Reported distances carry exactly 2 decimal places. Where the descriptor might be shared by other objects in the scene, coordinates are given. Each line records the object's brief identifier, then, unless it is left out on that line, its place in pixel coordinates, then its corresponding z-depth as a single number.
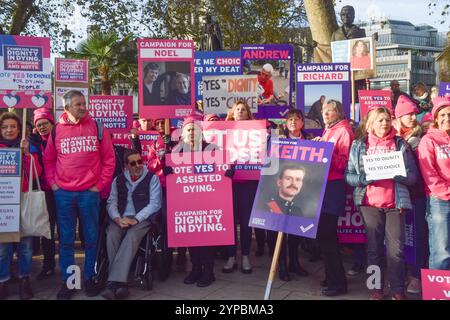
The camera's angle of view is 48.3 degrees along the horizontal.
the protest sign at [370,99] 8.03
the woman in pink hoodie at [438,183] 4.62
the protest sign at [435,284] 4.11
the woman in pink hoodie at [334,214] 5.05
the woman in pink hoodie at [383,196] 4.74
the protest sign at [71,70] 7.29
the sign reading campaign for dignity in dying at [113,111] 8.25
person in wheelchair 5.22
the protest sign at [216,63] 8.16
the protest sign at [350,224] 5.97
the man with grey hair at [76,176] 5.20
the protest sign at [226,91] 6.87
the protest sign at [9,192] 5.10
